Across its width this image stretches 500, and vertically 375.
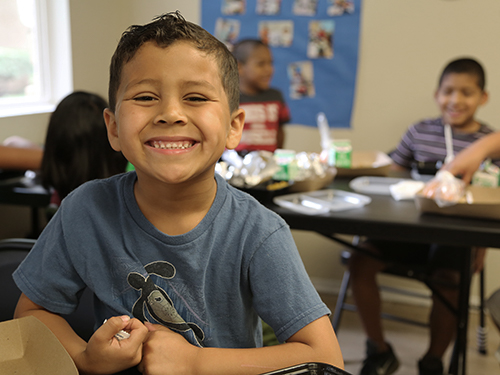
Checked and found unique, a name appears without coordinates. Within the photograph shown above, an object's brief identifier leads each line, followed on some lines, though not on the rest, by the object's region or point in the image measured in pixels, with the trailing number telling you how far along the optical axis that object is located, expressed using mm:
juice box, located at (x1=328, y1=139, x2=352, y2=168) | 1919
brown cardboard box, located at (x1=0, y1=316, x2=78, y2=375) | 510
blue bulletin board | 2672
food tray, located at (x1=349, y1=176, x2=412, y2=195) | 1704
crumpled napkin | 1576
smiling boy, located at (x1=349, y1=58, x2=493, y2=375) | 1881
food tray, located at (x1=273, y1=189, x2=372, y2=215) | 1458
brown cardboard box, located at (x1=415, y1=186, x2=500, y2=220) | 1305
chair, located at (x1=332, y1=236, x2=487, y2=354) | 1921
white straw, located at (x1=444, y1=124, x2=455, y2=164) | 2275
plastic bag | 1358
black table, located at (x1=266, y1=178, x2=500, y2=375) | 1273
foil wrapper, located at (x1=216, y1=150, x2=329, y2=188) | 1542
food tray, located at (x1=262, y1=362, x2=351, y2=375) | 496
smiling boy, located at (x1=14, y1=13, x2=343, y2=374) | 649
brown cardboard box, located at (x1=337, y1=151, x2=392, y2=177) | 1909
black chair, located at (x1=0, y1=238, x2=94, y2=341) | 855
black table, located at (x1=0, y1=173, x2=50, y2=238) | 1676
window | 2488
